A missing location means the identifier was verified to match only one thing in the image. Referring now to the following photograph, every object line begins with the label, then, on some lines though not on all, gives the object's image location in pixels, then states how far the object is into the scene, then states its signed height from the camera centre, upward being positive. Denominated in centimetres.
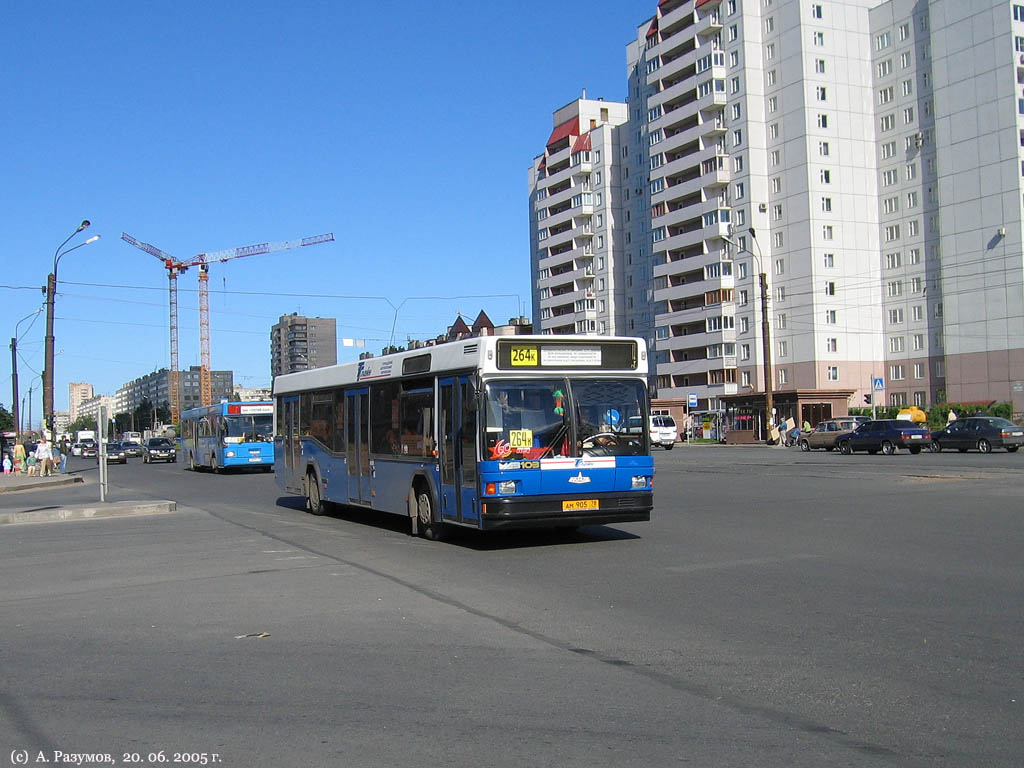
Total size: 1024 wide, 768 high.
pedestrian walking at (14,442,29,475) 4497 -108
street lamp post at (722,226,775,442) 5509 +345
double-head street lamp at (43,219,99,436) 3494 +314
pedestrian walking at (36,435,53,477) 4088 -91
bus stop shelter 7688 +70
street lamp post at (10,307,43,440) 5547 +365
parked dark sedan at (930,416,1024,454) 3906 -94
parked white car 5550 -76
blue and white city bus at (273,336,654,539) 1278 -16
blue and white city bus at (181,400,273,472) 3819 -25
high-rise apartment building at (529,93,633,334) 10556 +2160
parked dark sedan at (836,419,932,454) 4016 -95
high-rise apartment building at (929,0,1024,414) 7031 +1601
